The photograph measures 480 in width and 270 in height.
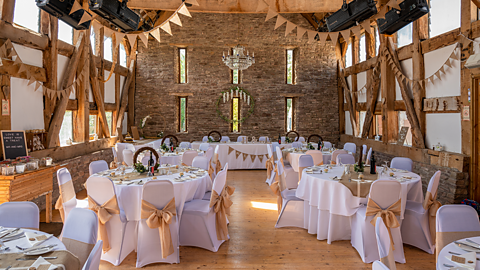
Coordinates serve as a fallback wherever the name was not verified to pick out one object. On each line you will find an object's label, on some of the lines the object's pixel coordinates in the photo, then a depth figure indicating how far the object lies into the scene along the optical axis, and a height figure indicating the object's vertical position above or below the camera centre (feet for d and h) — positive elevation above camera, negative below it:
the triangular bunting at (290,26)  17.31 +6.39
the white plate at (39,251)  6.39 -2.59
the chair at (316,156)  20.97 -1.61
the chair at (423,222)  12.66 -3.95
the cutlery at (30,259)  6.18 -2.64
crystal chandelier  29.04 +7.32
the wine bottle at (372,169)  14.83 -1.80
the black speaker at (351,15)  15.64 +6.76
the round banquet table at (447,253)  6.25 -2.77
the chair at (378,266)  4.97 -2.29
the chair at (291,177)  23.03 -3.47
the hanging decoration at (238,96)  38.81 +4.80
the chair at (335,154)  21.91 -1.53
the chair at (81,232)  7.34 -2.51
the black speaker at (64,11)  13.88 +6.15
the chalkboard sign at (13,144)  16.06 -0.55
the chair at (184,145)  28.27 -1.09
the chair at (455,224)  8.24 -2.56
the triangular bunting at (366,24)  16.63 +6.25
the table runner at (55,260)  5.99 -2.64
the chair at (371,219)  11.37 -3.63
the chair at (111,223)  11.43 -3.65
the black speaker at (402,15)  15.42 +6.65
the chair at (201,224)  12.87 -4.05
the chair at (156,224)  11.13 -3.52
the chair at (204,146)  25.38 -1.07
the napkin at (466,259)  6.15 -2.75
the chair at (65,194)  12.93 -2.70
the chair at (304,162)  17.53 -1.70
